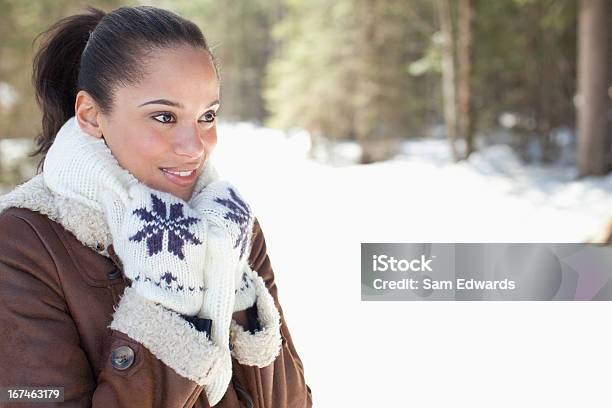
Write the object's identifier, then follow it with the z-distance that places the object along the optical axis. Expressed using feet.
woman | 3.56
